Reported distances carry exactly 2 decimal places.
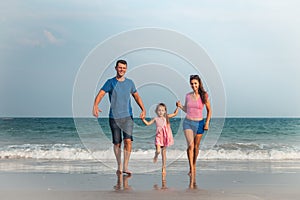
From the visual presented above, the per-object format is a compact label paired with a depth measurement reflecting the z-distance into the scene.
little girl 8.76
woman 8.79
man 8.86
